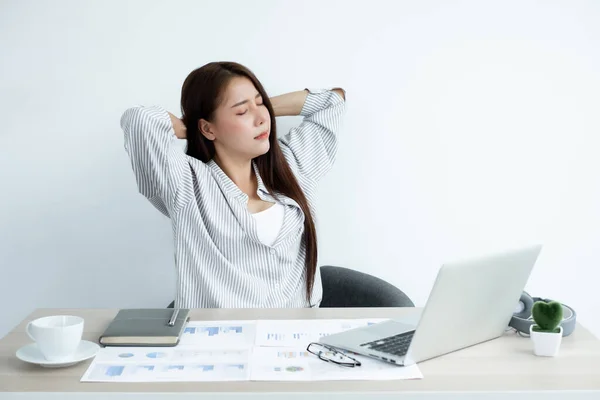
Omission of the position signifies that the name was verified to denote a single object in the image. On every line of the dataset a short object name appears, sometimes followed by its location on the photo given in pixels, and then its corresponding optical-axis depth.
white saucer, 1.41
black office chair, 2.26
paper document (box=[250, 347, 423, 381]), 1.38
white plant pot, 1.50
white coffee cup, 1.40
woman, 2.14
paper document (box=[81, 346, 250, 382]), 1.38
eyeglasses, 1.44
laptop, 1.43
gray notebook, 1.57
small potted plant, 1.50
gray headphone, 1.63
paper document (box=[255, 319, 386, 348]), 1.60
